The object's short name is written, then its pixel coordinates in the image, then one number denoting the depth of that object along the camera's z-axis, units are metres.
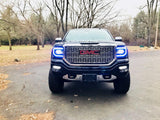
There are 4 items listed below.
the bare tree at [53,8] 12.40
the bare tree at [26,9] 17.13
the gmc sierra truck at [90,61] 2.73
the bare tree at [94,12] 11.34
